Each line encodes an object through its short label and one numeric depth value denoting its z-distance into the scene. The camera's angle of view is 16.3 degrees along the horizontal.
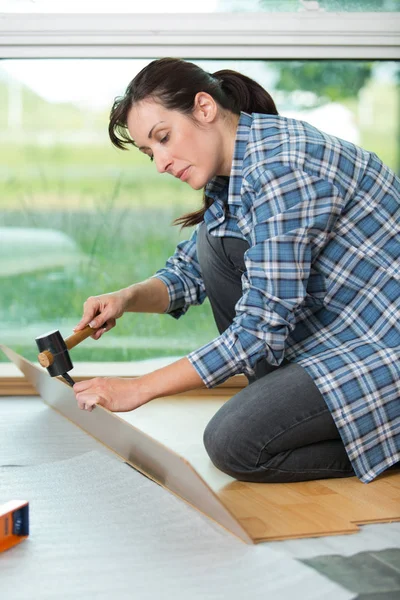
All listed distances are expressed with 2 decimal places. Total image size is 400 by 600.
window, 3.28
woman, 2.31
